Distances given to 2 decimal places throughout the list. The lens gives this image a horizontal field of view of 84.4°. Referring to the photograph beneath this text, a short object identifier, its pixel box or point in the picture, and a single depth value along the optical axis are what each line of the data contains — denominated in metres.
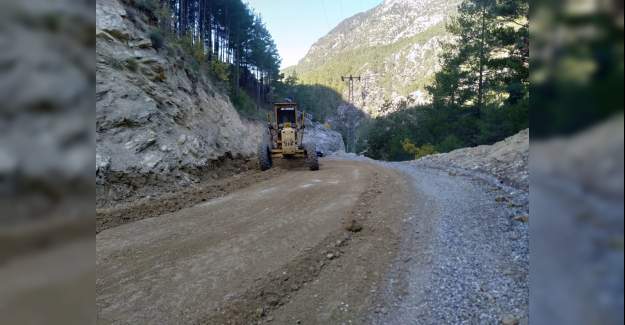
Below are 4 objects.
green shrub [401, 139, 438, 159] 24.19
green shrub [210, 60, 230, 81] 19.86
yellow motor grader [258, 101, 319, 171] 11.83
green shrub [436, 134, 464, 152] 21.42
